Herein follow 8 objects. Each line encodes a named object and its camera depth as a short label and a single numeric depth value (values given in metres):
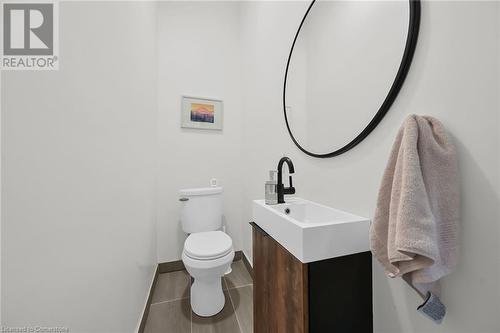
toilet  1.26
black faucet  1.00
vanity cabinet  0.63
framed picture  1.96
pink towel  0.42
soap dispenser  1.00
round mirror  0.61
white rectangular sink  0.62
